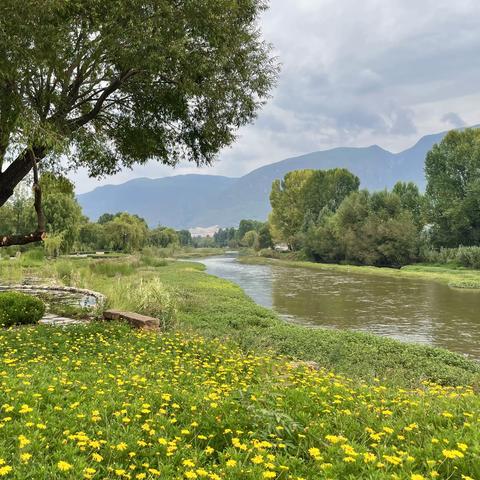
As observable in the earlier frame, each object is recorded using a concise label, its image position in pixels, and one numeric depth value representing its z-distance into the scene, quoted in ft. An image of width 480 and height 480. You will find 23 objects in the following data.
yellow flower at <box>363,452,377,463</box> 13.27
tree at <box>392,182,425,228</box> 238.48
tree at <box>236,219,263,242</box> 572.51
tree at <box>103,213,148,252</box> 255.09
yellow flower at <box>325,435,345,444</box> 14.43
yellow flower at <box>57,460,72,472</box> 11.69
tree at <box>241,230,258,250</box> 466.82
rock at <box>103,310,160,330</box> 41.06
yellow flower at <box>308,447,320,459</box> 13.54
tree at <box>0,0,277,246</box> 29.73
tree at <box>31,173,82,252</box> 159.33
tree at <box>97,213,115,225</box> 395.75
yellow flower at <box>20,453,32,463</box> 12.07
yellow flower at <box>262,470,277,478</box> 11.84
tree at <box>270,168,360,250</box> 293.43
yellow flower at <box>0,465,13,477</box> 11.16
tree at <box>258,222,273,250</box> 369.75
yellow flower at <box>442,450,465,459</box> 12.85
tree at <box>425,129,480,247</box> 200.95
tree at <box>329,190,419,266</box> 207.72
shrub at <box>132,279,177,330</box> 50.80
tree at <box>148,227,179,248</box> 378.88
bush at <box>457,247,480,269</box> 174.88
